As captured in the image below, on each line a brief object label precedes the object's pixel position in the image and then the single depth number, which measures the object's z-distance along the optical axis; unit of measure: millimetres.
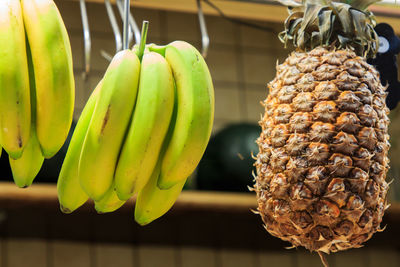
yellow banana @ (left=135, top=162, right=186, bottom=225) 922
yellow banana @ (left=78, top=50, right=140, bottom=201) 876
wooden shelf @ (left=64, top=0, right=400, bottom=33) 1208
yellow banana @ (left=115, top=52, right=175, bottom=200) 875
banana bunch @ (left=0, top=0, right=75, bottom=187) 864
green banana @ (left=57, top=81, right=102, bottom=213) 916
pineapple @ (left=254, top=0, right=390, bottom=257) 965
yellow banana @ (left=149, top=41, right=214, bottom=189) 886
